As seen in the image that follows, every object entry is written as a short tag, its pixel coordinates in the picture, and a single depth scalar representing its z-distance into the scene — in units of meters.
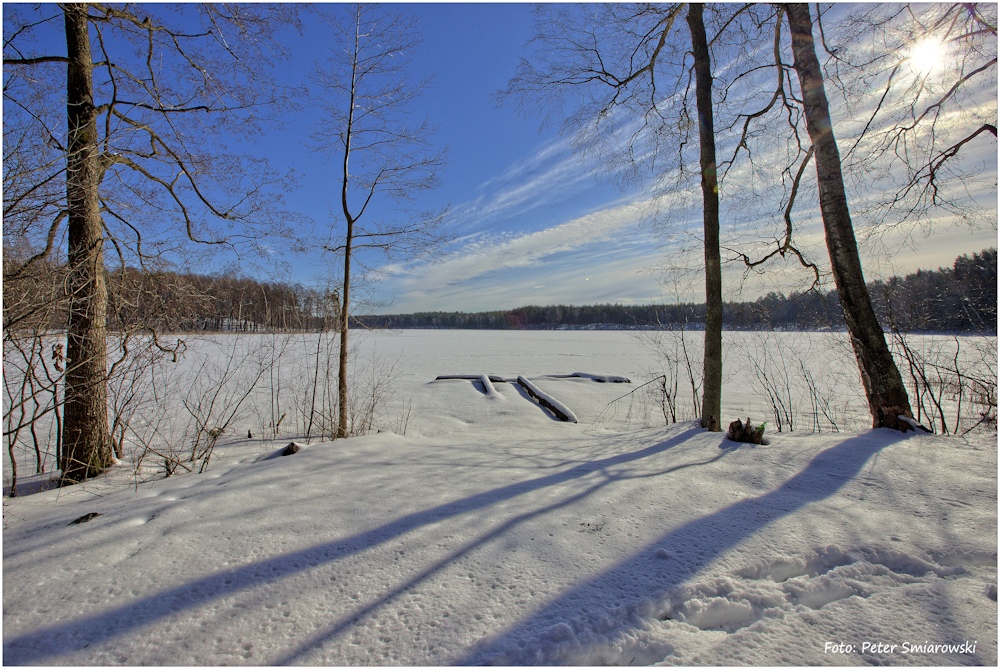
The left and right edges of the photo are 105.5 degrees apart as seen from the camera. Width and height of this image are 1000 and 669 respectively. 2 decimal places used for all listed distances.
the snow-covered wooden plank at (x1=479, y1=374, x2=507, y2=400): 8.88
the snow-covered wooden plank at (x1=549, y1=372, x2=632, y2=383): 11.26
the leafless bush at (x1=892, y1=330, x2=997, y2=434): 4.00
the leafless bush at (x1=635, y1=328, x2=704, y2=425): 6.24
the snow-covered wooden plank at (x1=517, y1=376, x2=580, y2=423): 6.94
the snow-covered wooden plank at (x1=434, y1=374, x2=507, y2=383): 11.34
